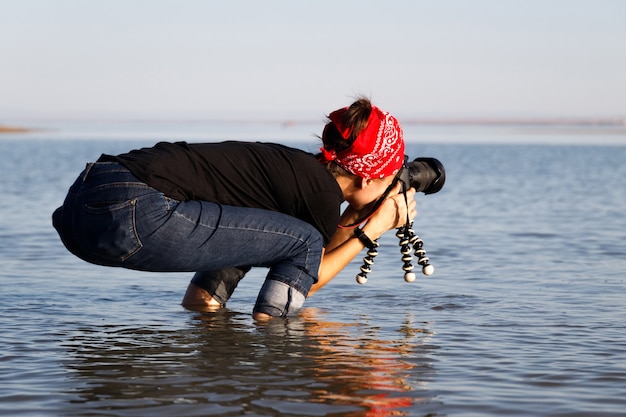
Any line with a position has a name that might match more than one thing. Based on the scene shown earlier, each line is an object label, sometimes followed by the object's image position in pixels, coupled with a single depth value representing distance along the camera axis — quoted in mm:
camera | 8994
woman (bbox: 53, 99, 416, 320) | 7495
